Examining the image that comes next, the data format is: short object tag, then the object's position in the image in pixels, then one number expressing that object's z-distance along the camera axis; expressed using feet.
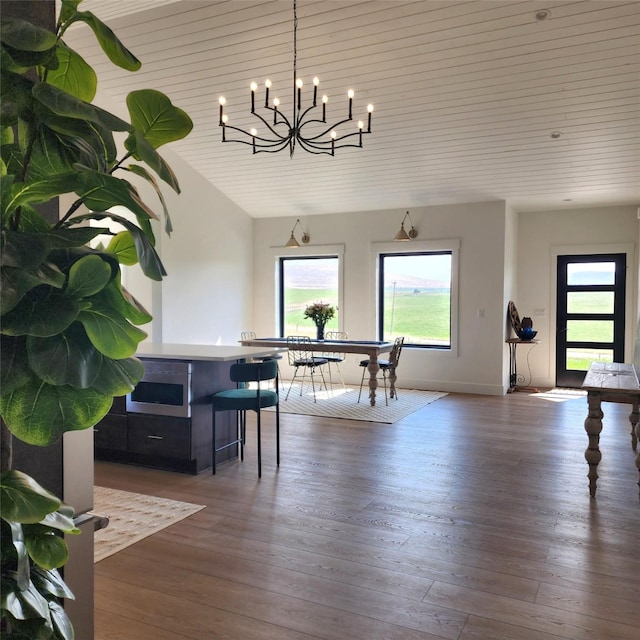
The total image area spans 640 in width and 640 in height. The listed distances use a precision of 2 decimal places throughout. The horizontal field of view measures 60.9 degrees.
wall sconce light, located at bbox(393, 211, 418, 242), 23.81
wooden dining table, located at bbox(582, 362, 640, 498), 11.02
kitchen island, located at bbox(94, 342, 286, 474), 12.92
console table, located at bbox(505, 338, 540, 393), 25.54
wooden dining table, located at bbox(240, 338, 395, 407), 21.11
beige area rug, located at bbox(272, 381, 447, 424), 19.85
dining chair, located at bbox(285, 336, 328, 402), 22.65
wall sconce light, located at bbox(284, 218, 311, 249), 26.50
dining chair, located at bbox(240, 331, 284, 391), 27.62
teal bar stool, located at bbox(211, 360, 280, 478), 12.52
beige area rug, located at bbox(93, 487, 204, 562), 9.23
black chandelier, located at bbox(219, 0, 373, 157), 19.35
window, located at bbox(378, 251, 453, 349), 26.11
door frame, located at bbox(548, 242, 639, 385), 24.34
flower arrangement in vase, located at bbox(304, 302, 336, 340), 23.24
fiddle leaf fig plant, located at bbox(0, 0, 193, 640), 2.35
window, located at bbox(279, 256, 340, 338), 28.48
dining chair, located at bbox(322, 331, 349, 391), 26.96
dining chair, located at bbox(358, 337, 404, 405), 22.51
